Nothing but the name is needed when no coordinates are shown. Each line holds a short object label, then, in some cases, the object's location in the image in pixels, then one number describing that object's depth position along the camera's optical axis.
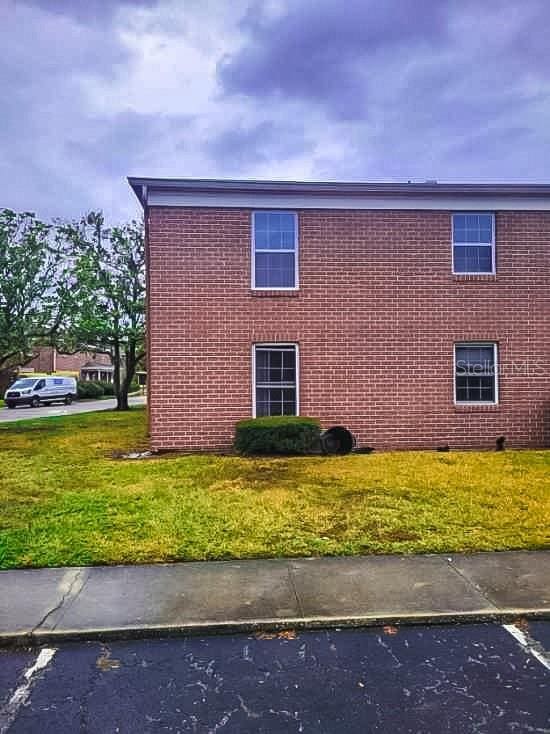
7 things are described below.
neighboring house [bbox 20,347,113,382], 57.78
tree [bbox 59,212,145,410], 27.83
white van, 34.97
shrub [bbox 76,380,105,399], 45.54
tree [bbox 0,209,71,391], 16.27
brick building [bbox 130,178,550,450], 12.05
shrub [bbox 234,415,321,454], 11.12
